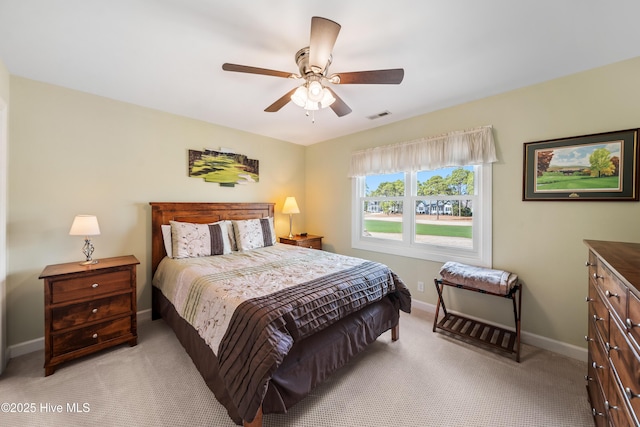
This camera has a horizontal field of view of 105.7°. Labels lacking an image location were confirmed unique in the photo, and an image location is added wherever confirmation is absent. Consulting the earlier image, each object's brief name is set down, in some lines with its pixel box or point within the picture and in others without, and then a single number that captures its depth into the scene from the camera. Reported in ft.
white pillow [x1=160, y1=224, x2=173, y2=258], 9.08
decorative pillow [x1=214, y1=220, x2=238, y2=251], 10.23
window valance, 8.42
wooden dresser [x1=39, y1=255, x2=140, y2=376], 6.28
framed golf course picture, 6.22
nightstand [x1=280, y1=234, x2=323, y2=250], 12.67
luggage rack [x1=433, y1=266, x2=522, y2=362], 7.14
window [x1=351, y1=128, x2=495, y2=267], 8.85
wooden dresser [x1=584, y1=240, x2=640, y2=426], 2.85
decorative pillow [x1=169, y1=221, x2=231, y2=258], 8.86
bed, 4.47
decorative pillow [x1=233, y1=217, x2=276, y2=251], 10.36
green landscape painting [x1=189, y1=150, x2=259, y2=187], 10.52
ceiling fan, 4.54
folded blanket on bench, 7.16
